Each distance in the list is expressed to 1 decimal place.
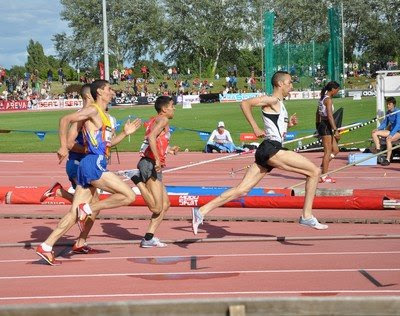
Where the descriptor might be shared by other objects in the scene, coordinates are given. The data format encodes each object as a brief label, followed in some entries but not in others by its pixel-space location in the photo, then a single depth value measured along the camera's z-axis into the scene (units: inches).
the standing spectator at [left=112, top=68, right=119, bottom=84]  3165.4
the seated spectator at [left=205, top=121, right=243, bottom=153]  1019.9
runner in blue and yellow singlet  376.8
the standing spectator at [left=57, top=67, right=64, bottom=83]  3533.5
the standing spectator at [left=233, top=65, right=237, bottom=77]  3687.7
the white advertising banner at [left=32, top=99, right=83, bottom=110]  2920.8
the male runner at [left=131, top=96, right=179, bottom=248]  414.6
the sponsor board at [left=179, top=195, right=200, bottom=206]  549.6
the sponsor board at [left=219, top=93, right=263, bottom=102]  3016.7
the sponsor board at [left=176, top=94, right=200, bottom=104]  2855.6
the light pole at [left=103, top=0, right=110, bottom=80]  1763.0
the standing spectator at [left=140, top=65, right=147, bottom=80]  3464.1
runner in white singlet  413.1
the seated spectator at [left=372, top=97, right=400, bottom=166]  792.9
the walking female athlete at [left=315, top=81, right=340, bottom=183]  663.8
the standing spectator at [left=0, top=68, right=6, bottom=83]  3418.3
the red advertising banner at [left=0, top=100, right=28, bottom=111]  2876.5
